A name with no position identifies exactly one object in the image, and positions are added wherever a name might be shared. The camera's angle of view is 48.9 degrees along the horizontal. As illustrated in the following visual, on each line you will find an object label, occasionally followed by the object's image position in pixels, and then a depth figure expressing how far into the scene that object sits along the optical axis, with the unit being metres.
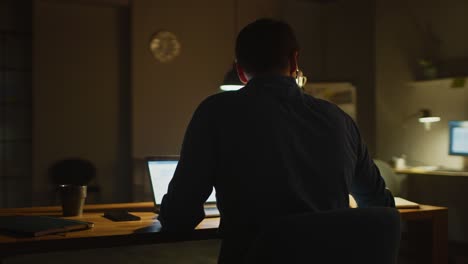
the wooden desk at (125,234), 1.60
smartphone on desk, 2.04
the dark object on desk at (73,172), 4.66
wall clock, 5.26
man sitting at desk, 1.22
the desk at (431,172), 4.80
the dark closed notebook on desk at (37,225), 1.63
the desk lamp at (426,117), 5.25
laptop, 2.34
